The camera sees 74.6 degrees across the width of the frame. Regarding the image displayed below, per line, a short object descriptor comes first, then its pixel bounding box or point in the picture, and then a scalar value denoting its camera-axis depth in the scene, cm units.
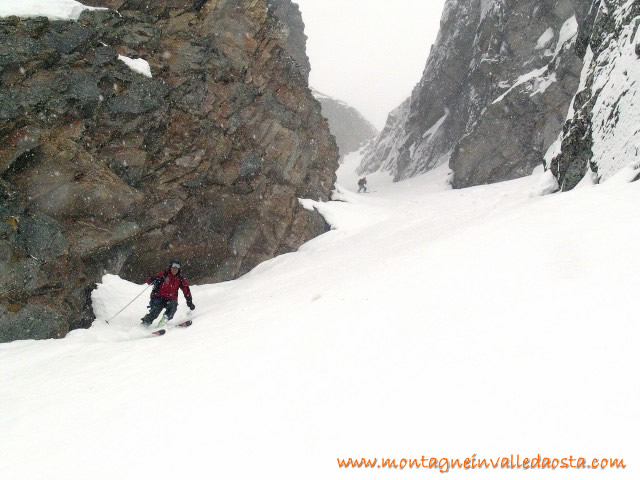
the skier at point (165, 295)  1063
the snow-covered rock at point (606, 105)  955
